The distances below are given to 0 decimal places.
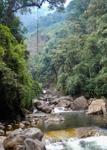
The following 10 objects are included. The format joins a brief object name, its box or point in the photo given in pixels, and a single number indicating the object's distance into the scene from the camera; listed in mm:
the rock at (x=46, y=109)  32562
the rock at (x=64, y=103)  37544
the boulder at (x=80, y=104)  35875
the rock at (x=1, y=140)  15309
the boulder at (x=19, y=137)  15031
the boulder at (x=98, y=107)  30797
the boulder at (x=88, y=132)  20662
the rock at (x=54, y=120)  25919
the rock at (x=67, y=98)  39969
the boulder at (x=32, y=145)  14812
